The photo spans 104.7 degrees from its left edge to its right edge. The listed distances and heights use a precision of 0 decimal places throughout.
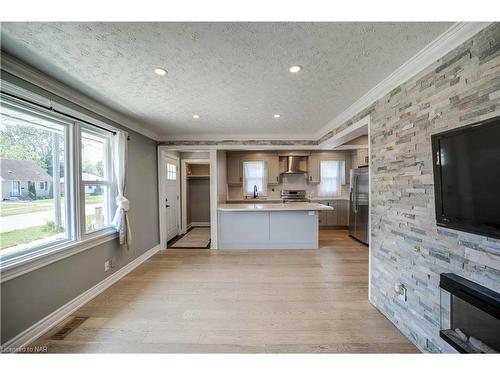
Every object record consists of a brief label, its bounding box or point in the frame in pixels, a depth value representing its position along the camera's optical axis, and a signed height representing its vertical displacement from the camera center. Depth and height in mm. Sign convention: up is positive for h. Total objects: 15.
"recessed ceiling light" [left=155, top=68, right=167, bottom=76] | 1693 +1038
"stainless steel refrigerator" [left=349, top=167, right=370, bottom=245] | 4332 -482
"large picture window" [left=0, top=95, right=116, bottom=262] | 1639 +89
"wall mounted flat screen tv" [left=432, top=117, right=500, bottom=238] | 1008 +38
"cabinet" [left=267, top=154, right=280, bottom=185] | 5773 +492
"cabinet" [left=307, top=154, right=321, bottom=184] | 5796 +556
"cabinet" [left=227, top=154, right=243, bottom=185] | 5824 +522
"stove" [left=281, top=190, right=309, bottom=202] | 5824 -312
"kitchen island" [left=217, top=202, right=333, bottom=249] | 4090 -902
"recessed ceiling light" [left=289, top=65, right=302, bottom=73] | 1676 +1039
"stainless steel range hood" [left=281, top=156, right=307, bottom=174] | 5707 +631
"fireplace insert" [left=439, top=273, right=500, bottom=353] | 1079 -827
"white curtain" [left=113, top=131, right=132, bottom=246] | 2770 +22
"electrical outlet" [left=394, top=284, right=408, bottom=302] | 1721 -973
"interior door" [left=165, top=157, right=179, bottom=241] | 4641 -261
